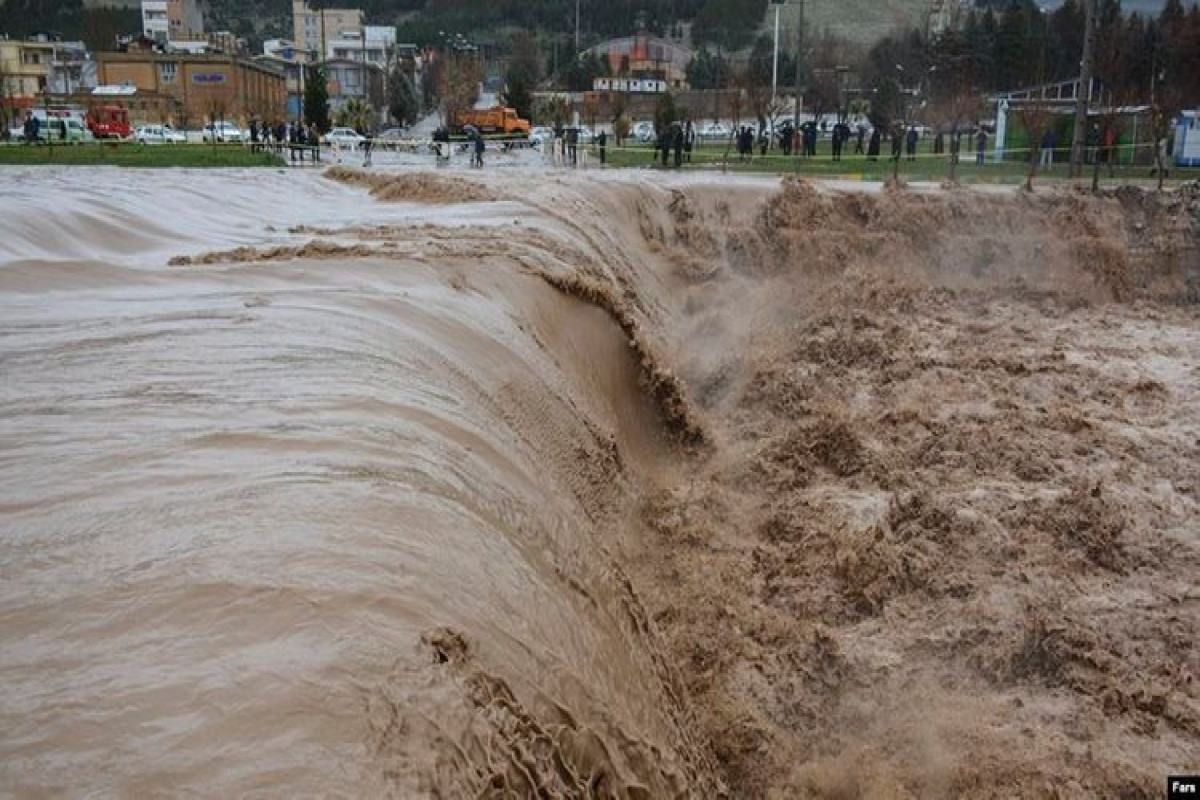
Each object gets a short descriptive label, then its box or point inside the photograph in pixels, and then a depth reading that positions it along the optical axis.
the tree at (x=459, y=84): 57.00
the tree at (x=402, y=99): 63.22
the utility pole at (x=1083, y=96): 27.23
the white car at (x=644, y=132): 56.28
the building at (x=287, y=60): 86.31
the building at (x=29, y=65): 77.00
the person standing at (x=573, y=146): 33.20
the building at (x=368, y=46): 111.59
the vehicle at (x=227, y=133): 47.32
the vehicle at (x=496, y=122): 50.41
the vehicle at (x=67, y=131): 42.34
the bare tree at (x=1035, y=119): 26.84
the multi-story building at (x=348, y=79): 90.29
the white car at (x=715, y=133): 55.75
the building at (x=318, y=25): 132.62
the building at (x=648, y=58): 102.12
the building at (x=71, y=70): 81.88
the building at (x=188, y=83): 66.31
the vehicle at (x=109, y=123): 46.62
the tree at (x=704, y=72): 91.81
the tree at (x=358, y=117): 50.84
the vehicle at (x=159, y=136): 46.25
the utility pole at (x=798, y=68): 41.80
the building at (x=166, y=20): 120.81
